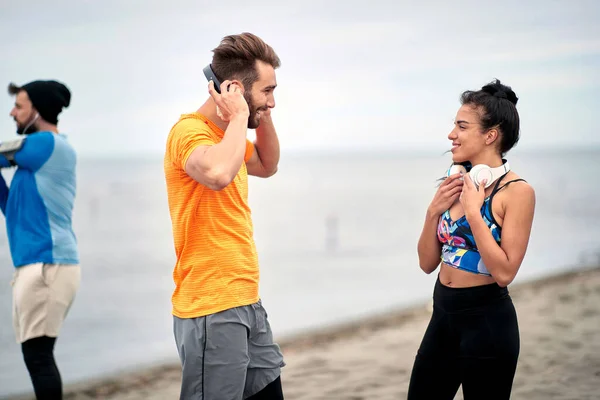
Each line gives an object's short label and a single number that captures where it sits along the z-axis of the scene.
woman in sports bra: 2.92
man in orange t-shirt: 2.84
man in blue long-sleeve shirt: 4.04
